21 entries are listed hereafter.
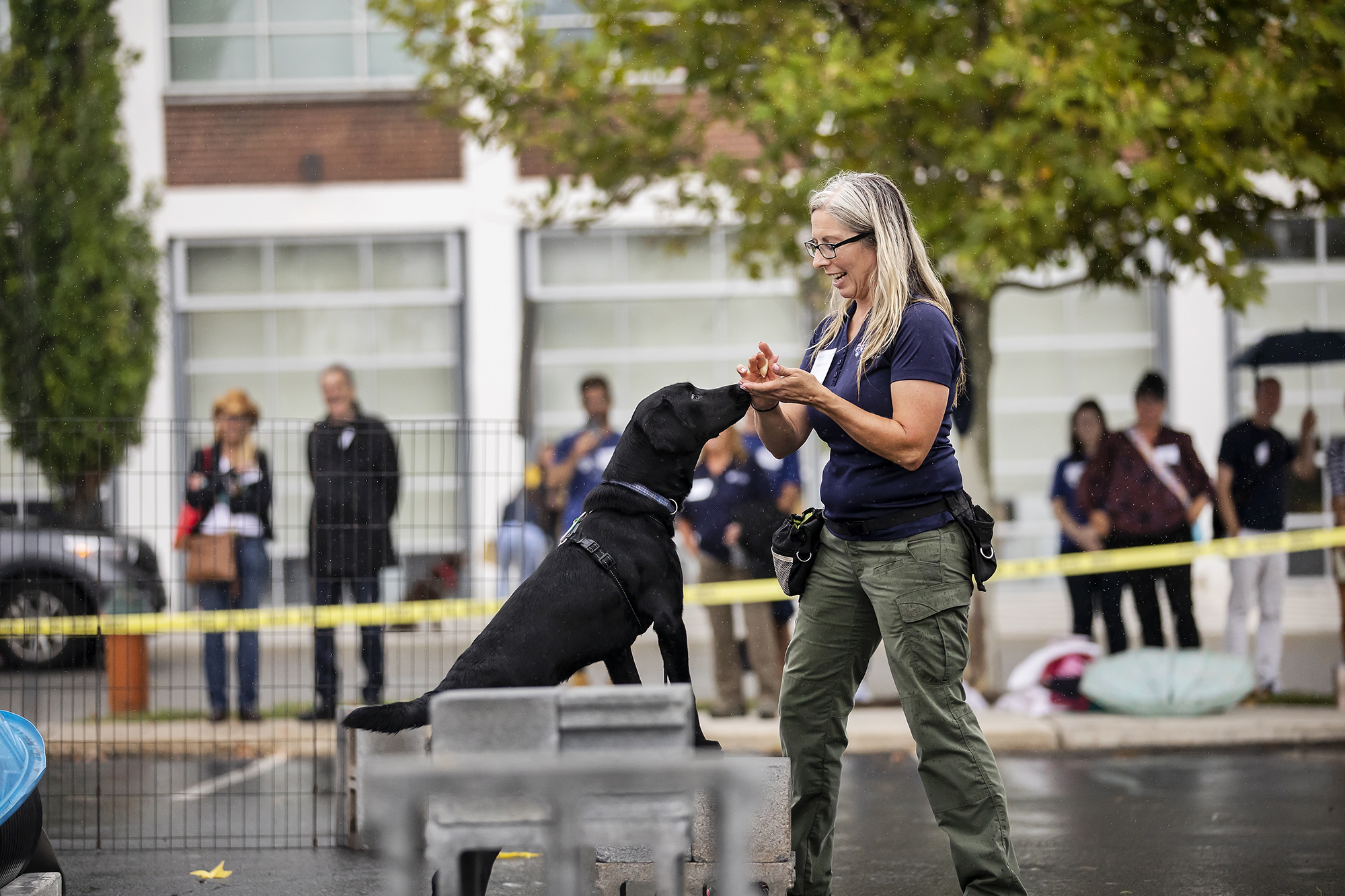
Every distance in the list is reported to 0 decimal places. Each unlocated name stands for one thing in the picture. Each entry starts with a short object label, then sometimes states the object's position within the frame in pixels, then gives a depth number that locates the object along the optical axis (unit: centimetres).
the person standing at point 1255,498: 1711
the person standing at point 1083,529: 1702
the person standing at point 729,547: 1563
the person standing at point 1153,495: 1669
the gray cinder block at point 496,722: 534
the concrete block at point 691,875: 757
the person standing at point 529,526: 1568
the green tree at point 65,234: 2436
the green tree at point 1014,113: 1385
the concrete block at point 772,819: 755
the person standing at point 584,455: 1686
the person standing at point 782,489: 1595
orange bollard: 1250
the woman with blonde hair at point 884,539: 702
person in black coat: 1076
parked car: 1118
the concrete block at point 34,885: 756
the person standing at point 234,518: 1470
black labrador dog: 721
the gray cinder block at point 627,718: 540
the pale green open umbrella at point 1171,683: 1502
